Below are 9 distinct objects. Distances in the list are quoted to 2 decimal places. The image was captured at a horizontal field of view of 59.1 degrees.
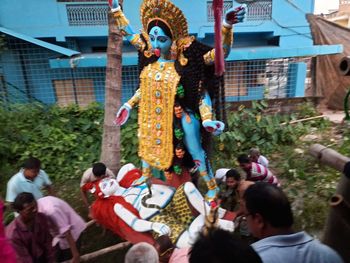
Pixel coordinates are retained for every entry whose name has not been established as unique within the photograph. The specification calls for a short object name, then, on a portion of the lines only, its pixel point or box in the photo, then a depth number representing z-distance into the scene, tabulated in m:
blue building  7.38
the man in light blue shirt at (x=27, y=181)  2.99
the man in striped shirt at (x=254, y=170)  3.32
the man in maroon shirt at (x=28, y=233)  2.18
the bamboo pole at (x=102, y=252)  2.86
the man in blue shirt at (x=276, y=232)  1.34
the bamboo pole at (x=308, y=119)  6.21
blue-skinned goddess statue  2.81
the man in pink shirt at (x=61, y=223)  2.56
